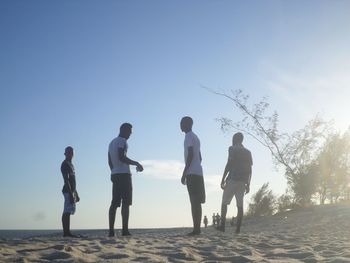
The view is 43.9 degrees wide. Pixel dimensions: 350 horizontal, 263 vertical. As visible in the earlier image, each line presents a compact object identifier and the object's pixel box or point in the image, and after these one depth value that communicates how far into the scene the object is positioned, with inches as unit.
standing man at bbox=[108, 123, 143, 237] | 308.0
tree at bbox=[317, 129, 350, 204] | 1279.5
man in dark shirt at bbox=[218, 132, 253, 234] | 366.2
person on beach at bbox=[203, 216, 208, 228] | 1040.8
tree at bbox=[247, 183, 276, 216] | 1233.3
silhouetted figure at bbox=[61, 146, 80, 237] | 330.3
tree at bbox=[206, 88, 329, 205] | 1021.2
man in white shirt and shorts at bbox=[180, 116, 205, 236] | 320.5
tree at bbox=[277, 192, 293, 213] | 1144.2
